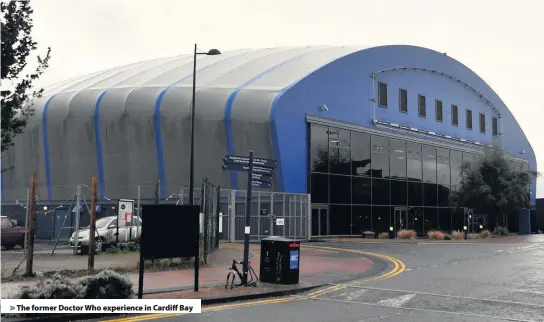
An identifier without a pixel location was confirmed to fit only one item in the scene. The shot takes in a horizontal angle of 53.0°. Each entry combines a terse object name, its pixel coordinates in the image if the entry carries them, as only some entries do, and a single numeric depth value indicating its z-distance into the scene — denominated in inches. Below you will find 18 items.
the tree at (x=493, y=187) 1750.7
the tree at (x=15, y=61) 323.3
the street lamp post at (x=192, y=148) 959.3
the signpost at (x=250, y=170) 515.5
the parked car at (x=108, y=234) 840.3
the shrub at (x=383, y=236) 1562.6
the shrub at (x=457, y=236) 1517.0
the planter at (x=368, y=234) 1549.0
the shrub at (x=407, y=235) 1497.3
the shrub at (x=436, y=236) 1503.4
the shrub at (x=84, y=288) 370.0
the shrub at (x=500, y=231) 1844.2
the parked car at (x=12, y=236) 946.1
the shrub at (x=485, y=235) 1632.6
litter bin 518.3
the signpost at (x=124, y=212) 805.9
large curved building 1406.3
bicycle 486.2
